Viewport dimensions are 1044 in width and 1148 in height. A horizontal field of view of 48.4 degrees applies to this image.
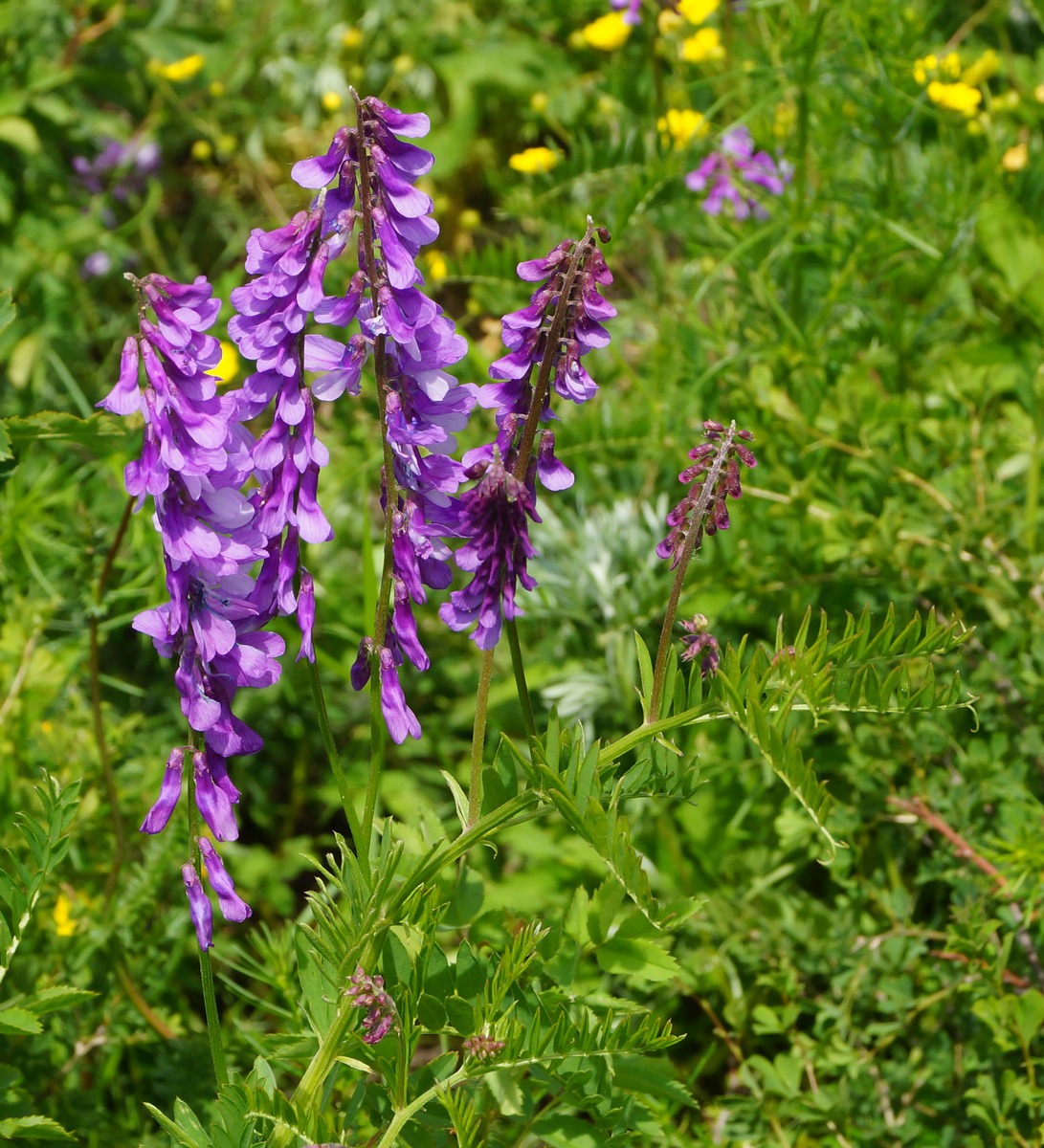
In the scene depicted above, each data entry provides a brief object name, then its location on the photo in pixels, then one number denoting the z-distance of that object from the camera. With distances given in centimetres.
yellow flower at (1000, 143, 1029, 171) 308
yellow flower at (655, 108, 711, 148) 279
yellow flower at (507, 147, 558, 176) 321
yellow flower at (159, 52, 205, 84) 419
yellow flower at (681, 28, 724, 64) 334
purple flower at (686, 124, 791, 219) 309
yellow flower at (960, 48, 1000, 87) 324
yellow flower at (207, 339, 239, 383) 280
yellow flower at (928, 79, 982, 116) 295
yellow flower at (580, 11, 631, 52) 381
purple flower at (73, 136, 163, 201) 436
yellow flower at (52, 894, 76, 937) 210
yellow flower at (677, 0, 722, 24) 320
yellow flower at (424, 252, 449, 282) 279
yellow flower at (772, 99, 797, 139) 318
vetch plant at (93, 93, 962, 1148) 128
